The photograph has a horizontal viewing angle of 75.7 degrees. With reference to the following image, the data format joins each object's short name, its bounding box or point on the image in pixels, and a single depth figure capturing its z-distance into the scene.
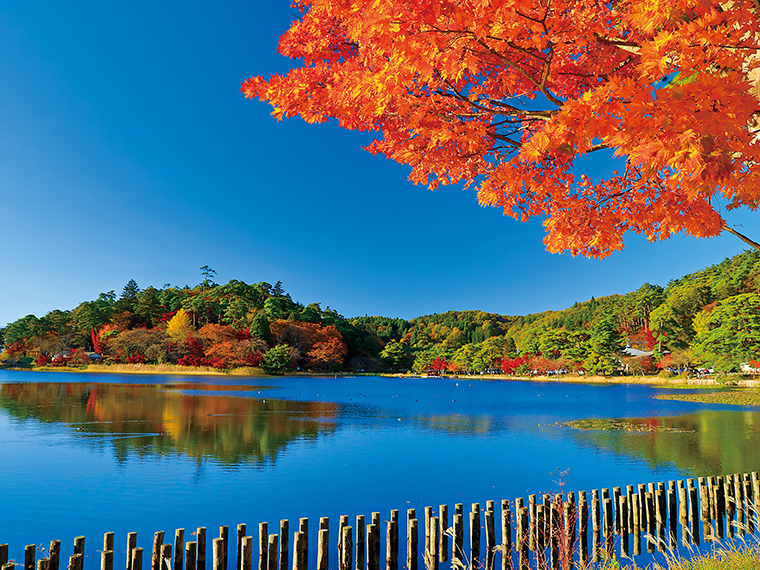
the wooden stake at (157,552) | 4.89
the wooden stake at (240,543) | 5.02
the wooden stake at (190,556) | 5.00
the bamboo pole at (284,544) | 5.38
